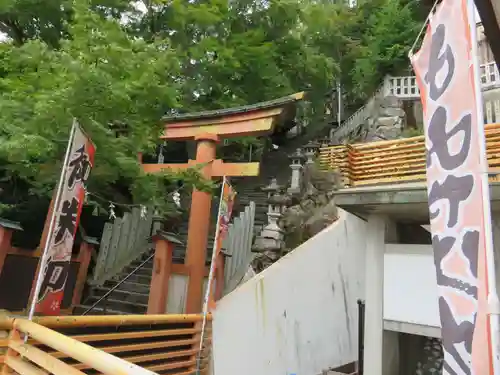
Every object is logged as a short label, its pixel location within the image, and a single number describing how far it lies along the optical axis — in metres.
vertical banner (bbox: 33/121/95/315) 4.86
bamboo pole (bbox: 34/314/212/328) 4.71
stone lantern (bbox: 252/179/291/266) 10.68
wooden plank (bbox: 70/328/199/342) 5.29
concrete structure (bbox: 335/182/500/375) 4.91
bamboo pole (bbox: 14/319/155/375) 2.81
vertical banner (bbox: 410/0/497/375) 2.42
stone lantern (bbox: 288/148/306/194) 12.77
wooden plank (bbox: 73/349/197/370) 5.93
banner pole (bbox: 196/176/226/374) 6.78
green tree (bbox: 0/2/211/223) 5.15
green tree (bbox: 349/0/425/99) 17.45
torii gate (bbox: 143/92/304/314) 8.86
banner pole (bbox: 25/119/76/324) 4.66
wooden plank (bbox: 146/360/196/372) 6.16
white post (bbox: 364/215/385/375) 5.41
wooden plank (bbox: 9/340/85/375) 3.47
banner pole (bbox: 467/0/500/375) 2.19
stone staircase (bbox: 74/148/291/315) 10.13
